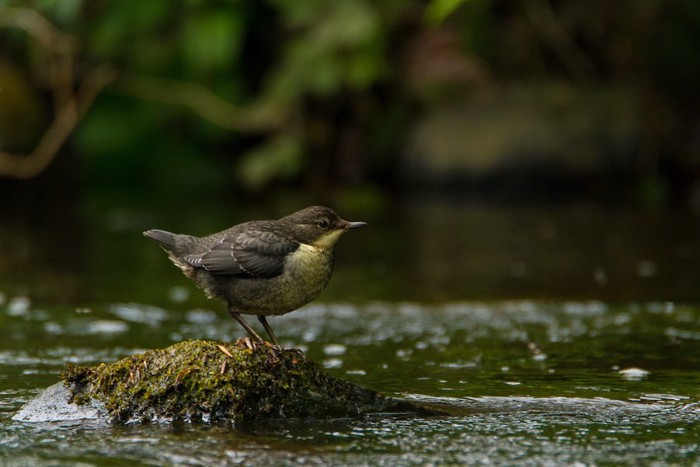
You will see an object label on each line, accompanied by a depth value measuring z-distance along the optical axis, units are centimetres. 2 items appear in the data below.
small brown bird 938
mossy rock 846
